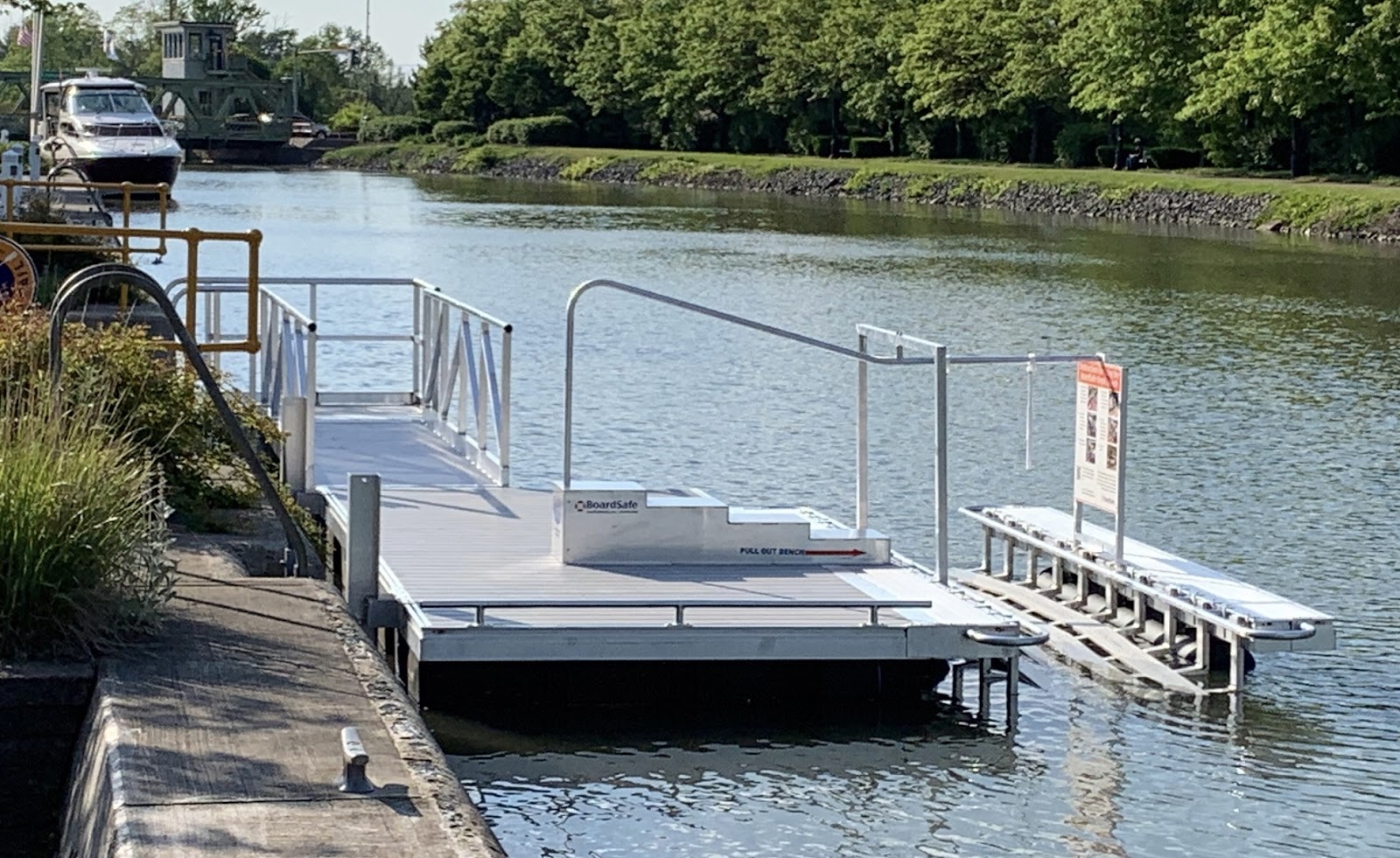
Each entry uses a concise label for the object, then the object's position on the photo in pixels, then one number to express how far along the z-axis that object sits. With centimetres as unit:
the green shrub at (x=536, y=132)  12575
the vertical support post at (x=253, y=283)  1698
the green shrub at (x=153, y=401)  1180
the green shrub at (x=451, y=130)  13350
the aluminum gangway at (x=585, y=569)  1136
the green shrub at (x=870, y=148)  10325
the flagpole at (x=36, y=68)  4712
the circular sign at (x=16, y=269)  1756
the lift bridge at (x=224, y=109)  12350
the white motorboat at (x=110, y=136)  4975
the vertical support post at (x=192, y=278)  1716
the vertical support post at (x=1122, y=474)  1328
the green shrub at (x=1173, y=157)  8388
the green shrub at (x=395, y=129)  13912
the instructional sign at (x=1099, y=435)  1346
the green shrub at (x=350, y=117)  15375
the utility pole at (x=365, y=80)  17210
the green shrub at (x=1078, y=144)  8875
